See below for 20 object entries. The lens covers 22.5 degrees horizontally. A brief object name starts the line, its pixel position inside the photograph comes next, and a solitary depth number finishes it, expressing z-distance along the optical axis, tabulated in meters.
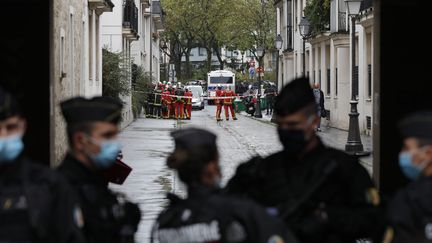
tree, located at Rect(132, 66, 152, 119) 46.63
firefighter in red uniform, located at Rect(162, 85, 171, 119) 51.53
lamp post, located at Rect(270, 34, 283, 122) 48.81
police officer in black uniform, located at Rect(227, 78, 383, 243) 5.98
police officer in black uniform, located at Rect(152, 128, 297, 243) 5.32
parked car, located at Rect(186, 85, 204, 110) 68.12
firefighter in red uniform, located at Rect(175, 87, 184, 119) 51.16
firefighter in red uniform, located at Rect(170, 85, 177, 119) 51.88
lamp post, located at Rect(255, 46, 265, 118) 54.47
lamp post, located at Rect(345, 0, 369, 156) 25.64
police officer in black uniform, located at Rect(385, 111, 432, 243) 5.48
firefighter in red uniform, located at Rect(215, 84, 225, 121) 48.53
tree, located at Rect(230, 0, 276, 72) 85.16
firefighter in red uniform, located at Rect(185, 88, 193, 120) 51.53
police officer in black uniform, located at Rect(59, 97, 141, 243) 5.91
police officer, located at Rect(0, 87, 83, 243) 5.25
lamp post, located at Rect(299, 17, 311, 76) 37.62
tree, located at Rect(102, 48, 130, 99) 34.99
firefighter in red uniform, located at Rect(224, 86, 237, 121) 49.41
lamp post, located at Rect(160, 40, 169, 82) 95.38
